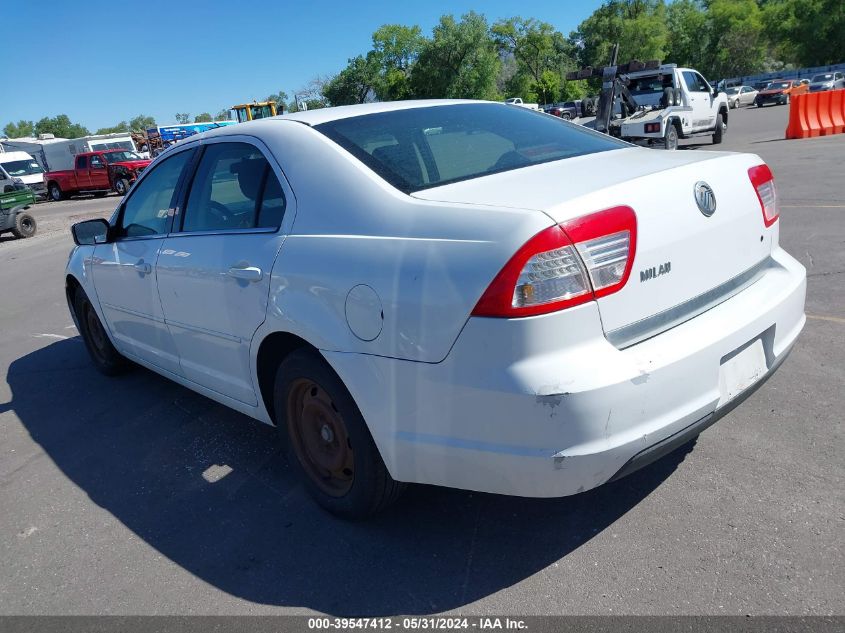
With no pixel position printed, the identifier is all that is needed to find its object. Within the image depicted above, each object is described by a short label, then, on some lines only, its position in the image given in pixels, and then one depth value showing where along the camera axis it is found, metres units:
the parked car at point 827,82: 45.41
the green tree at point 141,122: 165.75
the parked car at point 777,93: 44.75
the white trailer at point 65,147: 43.28
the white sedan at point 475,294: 2.19
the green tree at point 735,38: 78.19
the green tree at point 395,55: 72.25
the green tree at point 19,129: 162.40
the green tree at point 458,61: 69.88
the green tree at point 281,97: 77.39
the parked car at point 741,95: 49.62
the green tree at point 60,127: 145.00
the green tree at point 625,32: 80.75
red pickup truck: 30.78
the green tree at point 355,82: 72.56
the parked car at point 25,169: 33.41
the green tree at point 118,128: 163.82
